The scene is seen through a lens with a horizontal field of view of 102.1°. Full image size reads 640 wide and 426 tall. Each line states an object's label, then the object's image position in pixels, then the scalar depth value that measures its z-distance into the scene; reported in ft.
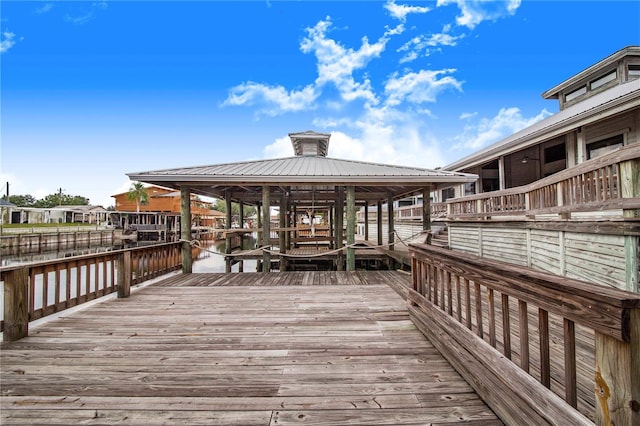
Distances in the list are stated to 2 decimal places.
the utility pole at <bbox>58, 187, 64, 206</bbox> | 175.16
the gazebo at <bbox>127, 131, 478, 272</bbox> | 21.03
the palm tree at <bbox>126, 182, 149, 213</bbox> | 108.78
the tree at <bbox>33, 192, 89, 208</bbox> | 176.55
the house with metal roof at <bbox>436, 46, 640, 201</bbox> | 23.27
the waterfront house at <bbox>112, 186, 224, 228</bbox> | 112.16
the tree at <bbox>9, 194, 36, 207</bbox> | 181.78
